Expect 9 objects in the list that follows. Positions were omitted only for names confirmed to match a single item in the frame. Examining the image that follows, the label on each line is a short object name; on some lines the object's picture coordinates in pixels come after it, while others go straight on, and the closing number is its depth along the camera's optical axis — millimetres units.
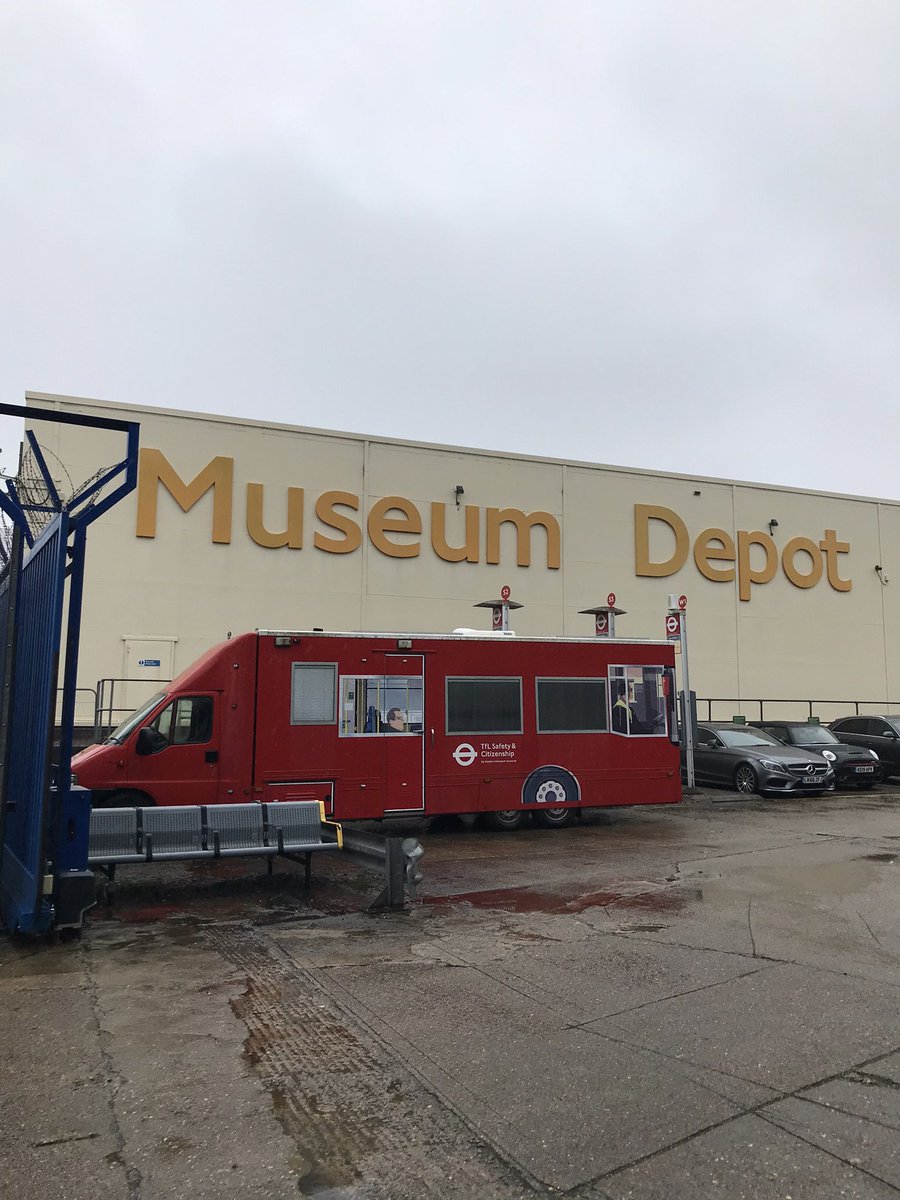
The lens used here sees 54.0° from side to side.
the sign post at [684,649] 17672
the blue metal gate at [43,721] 6512
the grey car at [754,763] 17156
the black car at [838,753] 18750
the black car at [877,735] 20234
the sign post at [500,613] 17422
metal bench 8055
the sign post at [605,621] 16722
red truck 10961
